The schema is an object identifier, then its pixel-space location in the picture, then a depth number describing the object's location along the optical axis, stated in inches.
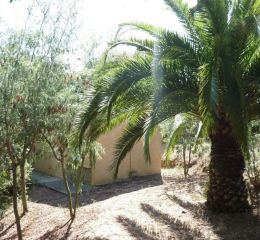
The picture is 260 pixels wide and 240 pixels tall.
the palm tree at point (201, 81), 159.1
